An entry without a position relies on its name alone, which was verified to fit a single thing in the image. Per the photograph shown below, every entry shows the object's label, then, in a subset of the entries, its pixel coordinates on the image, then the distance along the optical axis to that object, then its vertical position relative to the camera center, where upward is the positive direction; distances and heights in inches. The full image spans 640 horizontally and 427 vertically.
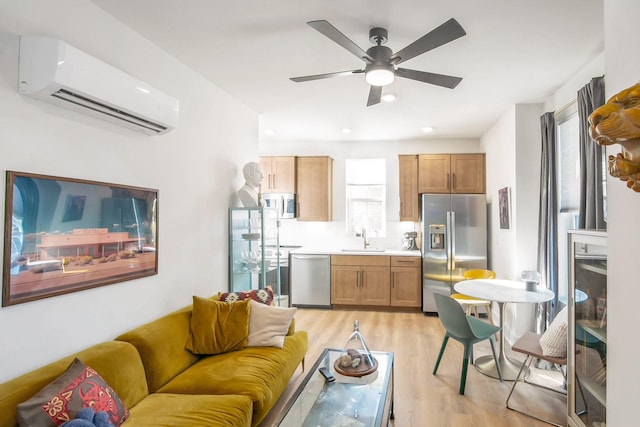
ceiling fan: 81.4 +39.9
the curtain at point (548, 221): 134.2 +0.9
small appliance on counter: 224.7 -11.1
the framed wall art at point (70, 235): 67.1 -2.9
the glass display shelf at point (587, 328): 80.0 -24.8
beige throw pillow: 109.0 -31.5
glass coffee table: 77.9 -41.5
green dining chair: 115.5 -35.3
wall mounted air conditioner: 67.7 +28.1
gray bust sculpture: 146.1 +15.9
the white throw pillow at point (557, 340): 101.8 -32.9
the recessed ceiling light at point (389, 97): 144.3 +50.5
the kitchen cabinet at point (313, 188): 226.5 +21.6
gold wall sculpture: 38.7 +10.4
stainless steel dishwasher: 216.4 -34.1
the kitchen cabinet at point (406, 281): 207.8 -33.3
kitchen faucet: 233.9 -9.0
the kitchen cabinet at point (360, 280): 211.3 -33.3
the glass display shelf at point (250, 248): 147.3 -10.5
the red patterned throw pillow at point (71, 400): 58.6 -30.5
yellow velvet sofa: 70.6 -37.8
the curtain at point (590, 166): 100.4 +16.3
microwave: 226.5 +12.8
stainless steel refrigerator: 200.7 -8.8
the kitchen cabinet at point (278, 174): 226.7 +30.3
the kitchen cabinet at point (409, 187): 220.4 +21.8
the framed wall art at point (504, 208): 165.9 +7.4
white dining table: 118.1 -23.9
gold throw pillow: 104.4 -30.6
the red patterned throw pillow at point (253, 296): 120.3 -24.6
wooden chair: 99.5 -37.1
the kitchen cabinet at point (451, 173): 211.9 +29.2
